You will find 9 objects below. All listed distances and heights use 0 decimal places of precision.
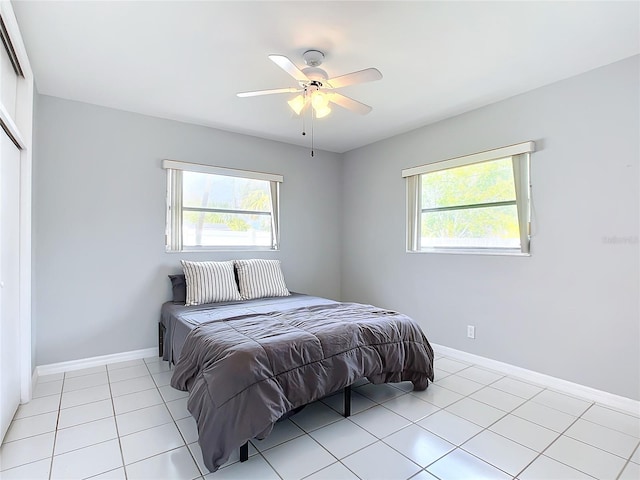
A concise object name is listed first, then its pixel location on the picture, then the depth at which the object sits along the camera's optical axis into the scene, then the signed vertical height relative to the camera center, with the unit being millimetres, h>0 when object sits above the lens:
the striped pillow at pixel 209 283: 3357 -380
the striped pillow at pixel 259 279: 3680 -385
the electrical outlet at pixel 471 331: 3330 -884
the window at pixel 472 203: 2996 +402
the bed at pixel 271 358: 1735 -721
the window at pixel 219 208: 3648 +445
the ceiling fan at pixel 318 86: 2082 +1045
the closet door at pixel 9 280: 2008 -204
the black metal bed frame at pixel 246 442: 1826 -1078
